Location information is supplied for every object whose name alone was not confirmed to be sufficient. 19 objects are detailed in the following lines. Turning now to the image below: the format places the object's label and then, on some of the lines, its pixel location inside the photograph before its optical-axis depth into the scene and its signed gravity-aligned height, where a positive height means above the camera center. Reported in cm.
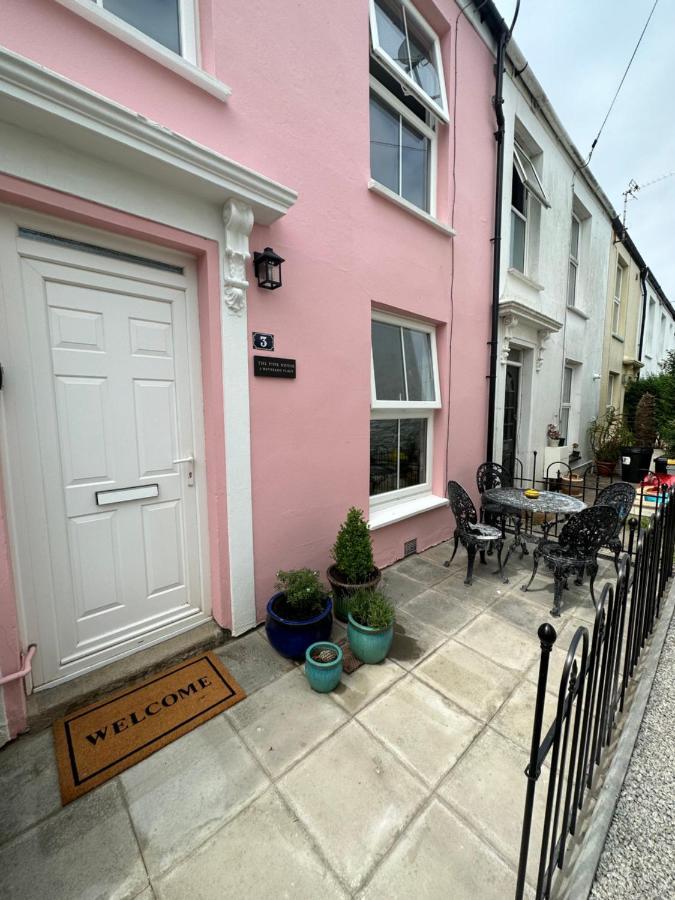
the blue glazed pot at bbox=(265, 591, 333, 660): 247 -151
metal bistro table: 368 -100
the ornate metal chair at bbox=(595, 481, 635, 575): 357 -96
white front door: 207 -25
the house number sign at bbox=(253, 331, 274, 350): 268 +50
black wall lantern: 253 +100
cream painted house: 902 +234
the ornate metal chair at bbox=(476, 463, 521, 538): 482 -94
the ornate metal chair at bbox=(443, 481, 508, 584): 355 -124
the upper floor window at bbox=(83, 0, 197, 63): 218 +238
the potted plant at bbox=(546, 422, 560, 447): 673 -52
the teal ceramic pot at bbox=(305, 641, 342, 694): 219 -158
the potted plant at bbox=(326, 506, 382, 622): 285 -117
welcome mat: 181 -173
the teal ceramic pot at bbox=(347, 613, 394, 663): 244 -155
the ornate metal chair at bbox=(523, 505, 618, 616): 305 -116
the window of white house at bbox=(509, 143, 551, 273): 528 +318
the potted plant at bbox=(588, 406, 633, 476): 809 -74
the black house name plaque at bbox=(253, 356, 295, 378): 269 +31
